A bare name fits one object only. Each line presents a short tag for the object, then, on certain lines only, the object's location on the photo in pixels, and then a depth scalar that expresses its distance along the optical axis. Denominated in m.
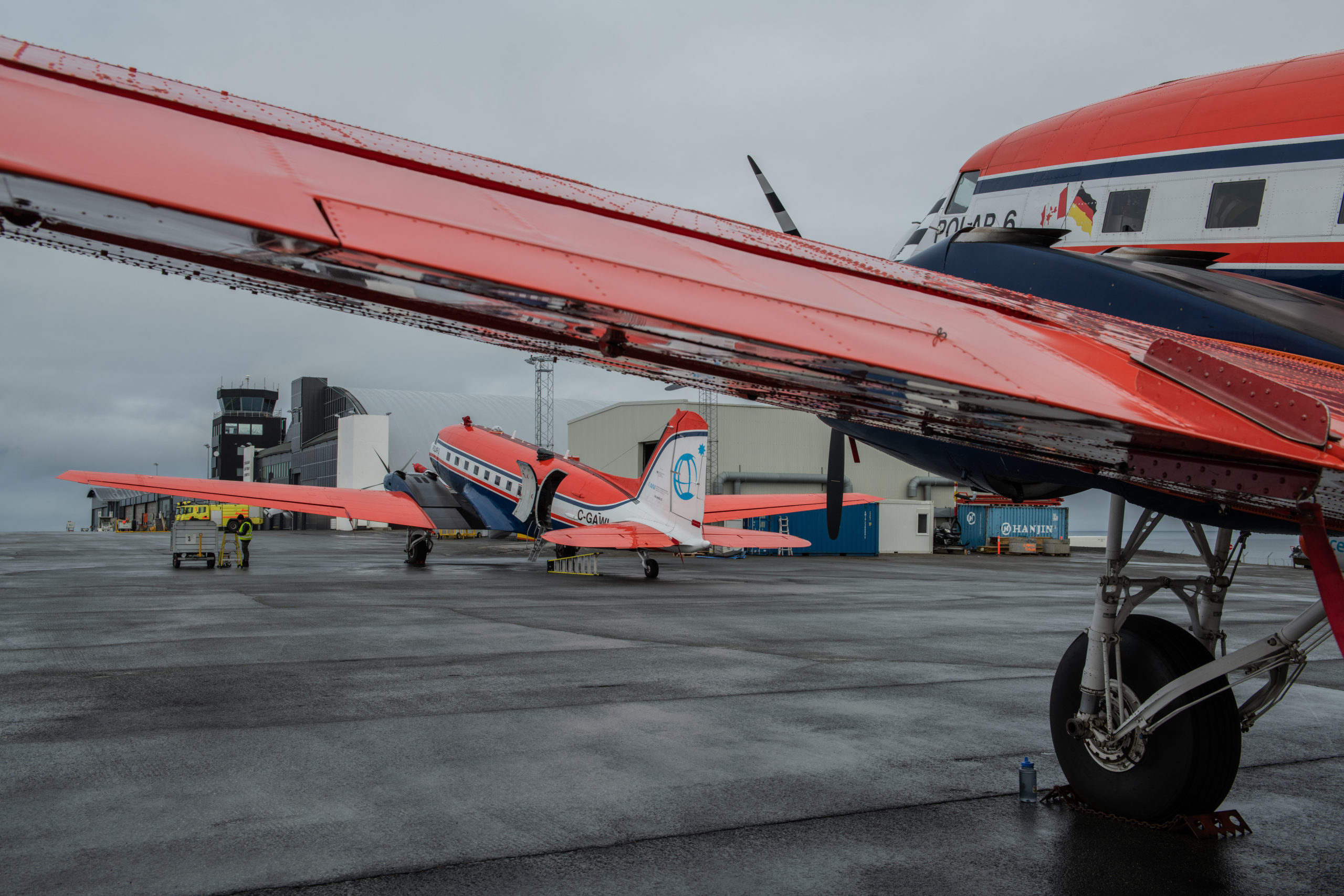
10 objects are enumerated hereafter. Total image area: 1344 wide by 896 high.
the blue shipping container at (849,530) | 44.53
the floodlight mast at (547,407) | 76.12
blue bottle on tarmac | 5.96
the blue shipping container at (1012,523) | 50.47
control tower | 110.06
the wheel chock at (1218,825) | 5.30
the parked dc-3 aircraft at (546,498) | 24.25
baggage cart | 26.59
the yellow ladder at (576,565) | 27.12
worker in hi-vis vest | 26.97
